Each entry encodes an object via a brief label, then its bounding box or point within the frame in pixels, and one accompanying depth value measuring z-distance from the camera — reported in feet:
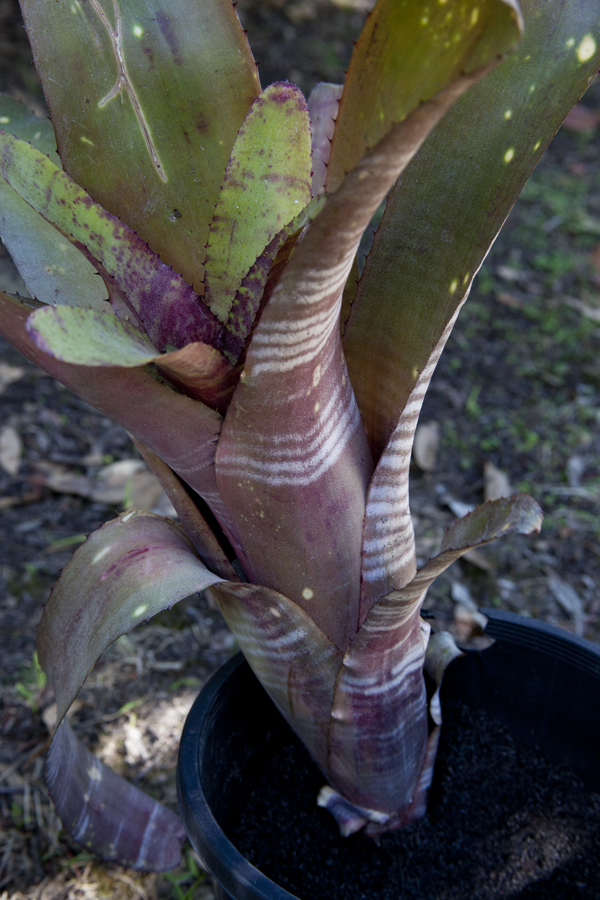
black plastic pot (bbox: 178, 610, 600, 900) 2.82
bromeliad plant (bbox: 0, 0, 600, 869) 1.85
